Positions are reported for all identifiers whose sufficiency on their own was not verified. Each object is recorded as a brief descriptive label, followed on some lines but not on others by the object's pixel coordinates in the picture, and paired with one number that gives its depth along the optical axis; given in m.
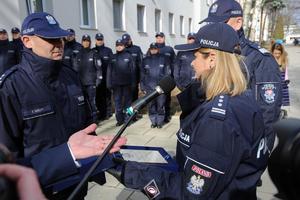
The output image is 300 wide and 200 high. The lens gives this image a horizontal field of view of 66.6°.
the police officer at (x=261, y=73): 2.11
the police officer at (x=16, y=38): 5.42
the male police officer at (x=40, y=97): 1.56
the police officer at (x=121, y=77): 5.49
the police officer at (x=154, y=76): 5.28
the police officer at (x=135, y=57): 5.89
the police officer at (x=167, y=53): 5.66
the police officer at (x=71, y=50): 5.44
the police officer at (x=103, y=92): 5.90
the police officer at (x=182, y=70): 5.42
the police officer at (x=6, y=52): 5.29
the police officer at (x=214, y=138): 1.17
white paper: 1.54
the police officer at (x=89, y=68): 5.43
